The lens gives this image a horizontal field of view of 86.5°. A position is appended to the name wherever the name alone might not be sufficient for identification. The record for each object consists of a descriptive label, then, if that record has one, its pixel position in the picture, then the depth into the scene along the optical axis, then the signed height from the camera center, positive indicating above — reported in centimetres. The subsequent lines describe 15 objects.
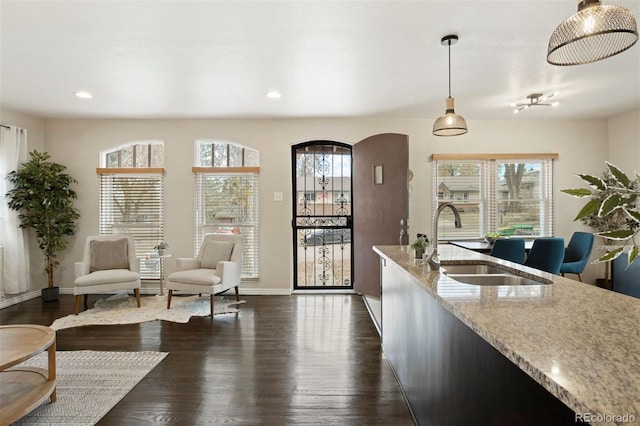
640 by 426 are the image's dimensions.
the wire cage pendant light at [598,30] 132 +78
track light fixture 397 +141
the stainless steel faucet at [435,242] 194 -16
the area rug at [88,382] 205 -119
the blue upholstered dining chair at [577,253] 438 -50
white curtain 437 -11
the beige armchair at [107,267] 402 -64
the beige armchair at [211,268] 401 -66
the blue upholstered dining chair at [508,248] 364 -34
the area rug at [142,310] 378 -113
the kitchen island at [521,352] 68 -33
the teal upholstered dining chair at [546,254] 369 -41
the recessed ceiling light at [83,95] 386 +142
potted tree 441 +19
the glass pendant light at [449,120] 267 +77
